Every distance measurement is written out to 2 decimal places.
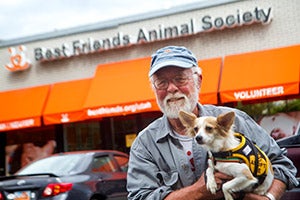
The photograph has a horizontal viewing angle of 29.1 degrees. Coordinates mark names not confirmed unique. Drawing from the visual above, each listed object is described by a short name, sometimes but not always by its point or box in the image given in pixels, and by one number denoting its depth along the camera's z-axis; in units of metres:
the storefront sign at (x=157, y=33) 15.16
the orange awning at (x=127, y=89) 14.64
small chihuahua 2.65
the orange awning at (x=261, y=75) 13.57
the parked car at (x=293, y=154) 4.73
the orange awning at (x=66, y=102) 15.92
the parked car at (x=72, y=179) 8.72
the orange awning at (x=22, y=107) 16.75
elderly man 2.88
